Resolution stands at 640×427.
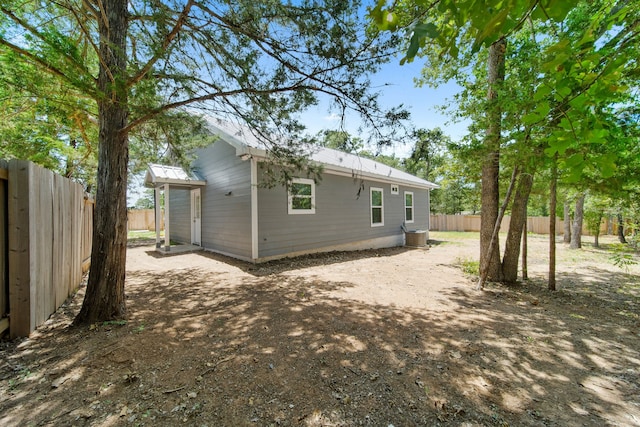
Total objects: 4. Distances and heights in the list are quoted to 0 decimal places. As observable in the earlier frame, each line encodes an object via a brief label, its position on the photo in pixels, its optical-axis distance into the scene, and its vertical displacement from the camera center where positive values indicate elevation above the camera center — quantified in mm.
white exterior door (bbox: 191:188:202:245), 9845 -111
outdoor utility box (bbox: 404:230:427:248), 11484 -1118
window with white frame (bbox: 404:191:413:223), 12720 +363
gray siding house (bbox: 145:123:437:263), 7191 +268
